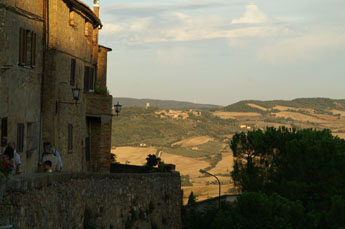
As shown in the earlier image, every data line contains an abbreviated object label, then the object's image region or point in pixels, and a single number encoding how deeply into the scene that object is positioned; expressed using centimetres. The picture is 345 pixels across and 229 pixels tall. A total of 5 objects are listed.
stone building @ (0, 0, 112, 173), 2312
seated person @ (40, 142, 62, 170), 2041
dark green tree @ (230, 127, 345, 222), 3553
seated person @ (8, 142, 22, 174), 1749
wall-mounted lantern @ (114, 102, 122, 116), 3503
